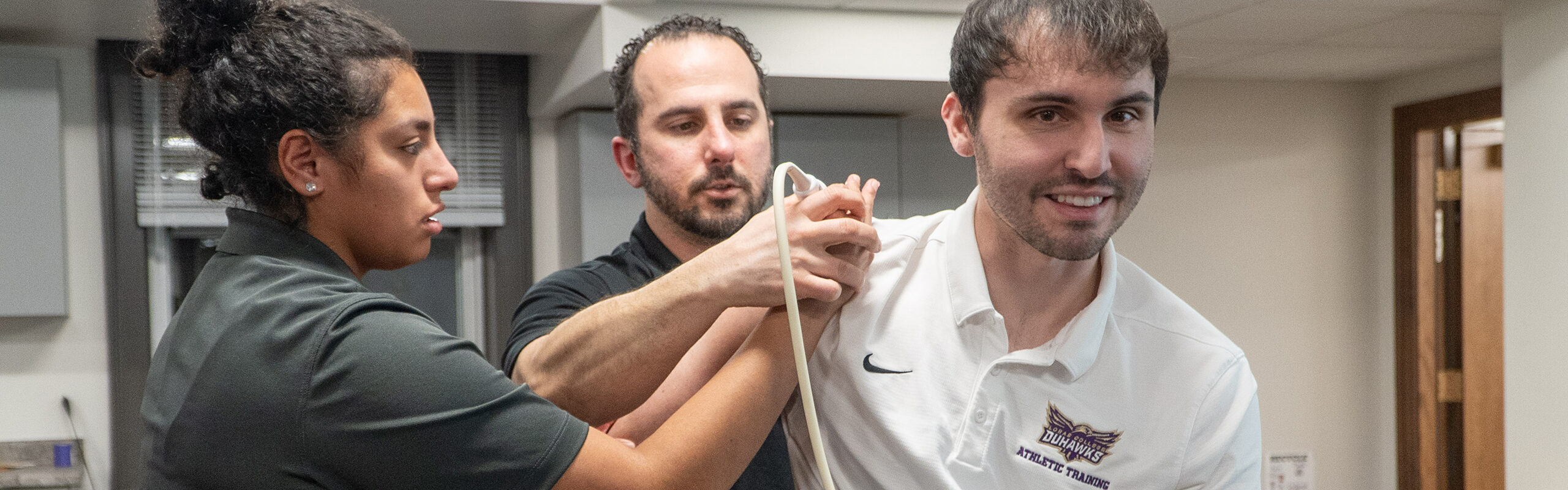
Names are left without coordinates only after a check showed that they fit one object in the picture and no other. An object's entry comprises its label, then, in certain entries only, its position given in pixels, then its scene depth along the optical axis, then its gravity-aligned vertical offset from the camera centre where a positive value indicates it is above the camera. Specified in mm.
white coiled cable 1000 -89
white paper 4816 -1052
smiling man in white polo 1089 -101
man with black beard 1080 -23
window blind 3666 +337
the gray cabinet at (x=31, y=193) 3357 +182
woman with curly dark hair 975 -79
